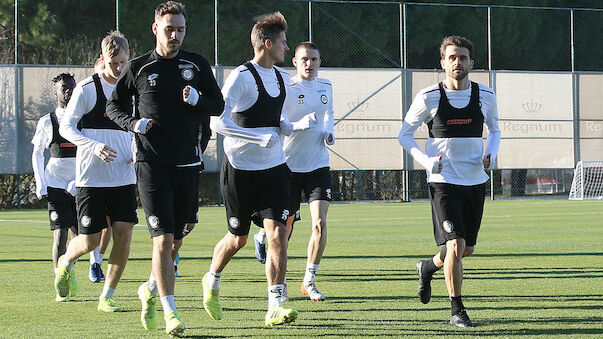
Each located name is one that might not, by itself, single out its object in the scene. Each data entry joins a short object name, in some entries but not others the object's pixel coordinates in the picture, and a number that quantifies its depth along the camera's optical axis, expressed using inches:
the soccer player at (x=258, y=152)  565.3
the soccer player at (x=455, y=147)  572.4
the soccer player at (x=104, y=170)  631.2
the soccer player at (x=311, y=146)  729.0
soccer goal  2603.3
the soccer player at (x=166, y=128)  528.4
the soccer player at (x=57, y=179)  791.7
